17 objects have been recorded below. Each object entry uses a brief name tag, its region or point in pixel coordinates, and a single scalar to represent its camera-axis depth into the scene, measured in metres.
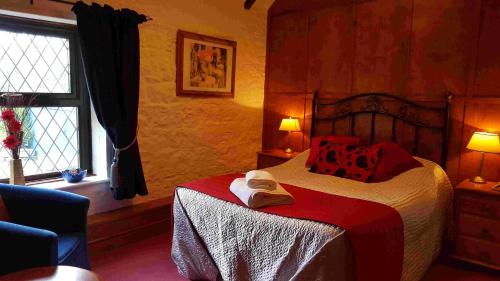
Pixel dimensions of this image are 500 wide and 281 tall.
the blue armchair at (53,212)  2.26
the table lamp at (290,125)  4.17
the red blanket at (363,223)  1.88
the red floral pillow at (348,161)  3.15
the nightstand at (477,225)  2.76
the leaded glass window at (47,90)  2.81
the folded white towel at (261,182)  2.35
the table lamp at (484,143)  2.91
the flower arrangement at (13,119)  2.54
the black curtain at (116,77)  2.84
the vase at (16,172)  2.59
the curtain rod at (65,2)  2.77
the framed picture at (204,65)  3.69
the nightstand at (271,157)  4.14
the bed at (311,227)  1.94
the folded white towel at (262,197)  2.22
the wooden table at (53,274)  1.62
